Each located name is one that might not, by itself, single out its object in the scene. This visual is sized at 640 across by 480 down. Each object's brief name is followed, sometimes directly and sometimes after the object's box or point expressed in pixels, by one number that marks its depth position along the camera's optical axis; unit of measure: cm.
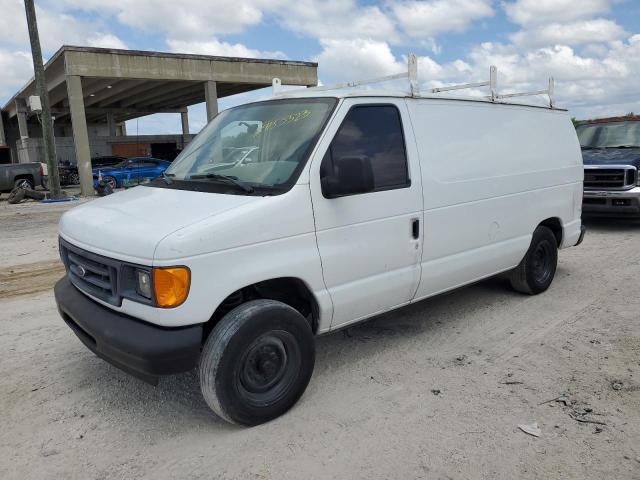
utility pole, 1772
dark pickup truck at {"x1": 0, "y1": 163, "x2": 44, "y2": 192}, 1886
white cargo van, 290
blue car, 2295
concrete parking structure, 2112
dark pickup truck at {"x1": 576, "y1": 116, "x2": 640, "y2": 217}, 908
